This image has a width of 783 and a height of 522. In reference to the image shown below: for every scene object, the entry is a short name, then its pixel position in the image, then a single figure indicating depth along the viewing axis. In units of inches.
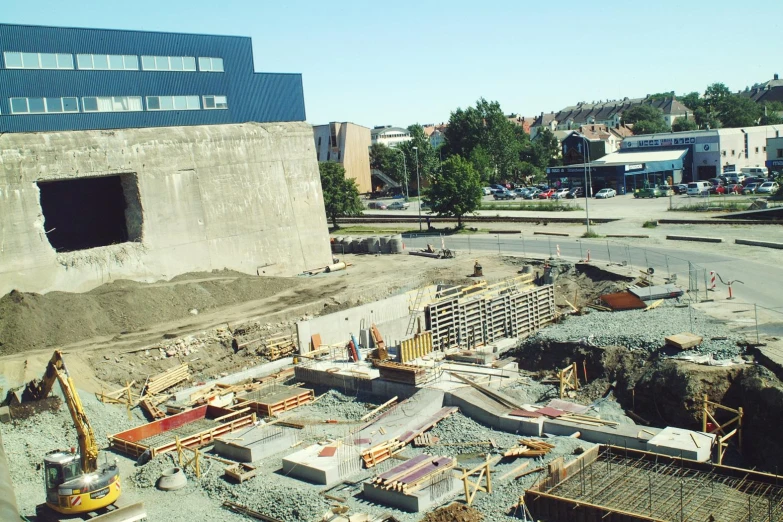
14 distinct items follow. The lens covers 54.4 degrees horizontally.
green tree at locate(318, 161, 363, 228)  2511.8
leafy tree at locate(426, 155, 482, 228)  2182.6
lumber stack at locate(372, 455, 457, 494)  728.3
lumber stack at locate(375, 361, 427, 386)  1005.8
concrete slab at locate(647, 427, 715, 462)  761.6
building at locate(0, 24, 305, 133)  1338.6
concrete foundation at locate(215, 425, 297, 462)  862.5
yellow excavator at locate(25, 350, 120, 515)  711.1
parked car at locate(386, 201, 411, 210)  2979.8
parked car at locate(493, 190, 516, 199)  3053.6
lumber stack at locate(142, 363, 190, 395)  1106.1
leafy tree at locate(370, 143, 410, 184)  3639.3
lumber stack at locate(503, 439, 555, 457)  799.1
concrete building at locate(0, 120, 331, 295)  1298.0
